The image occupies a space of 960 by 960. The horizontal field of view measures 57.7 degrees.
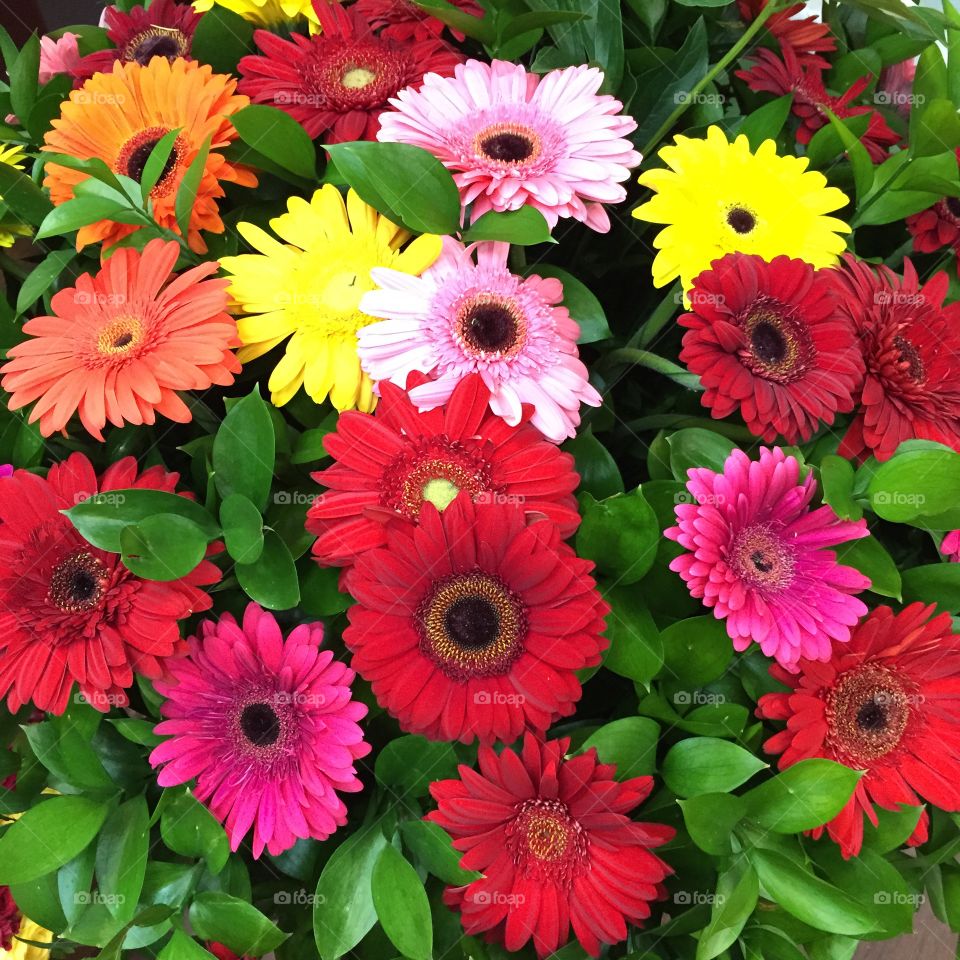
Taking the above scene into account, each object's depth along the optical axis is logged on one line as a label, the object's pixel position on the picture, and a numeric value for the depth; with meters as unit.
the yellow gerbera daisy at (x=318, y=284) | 0.41
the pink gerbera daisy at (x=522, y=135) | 0.42
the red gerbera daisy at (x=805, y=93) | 0.51
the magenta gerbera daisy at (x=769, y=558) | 0.37
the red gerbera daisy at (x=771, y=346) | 0.39
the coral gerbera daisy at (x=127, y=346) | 0.38
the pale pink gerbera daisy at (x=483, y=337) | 0.39
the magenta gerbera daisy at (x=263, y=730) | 0.37
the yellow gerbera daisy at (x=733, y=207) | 0.43
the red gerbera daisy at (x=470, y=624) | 0.35
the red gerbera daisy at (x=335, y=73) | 0.47
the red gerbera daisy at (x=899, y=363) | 0.42
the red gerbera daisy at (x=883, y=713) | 0.38
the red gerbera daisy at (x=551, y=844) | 0.35
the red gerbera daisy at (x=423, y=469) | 0.36
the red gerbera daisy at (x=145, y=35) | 0.53
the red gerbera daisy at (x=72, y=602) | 0.37
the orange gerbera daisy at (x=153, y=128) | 0.44
